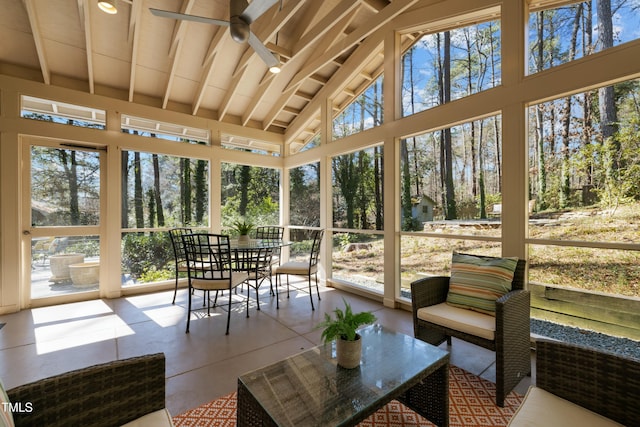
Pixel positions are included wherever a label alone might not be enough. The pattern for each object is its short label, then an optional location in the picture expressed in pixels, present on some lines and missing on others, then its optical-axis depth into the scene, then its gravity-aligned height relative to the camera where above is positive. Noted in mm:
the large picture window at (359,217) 4316 -51
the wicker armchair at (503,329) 1953 -909
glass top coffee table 1247 -872
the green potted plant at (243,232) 4110 -251
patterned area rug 1799 -1337
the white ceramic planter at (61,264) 4078 -690
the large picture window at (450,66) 3148 +1832
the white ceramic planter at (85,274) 4199 -860
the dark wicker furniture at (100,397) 1062 -739
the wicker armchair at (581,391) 1213 -839
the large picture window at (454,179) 3064 +413
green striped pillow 2316 -594
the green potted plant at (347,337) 1566 -693
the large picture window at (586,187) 2271 +210
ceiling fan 2346 +1705
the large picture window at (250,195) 5566 +435
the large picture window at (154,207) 4590 +159
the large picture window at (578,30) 2324 +1633
